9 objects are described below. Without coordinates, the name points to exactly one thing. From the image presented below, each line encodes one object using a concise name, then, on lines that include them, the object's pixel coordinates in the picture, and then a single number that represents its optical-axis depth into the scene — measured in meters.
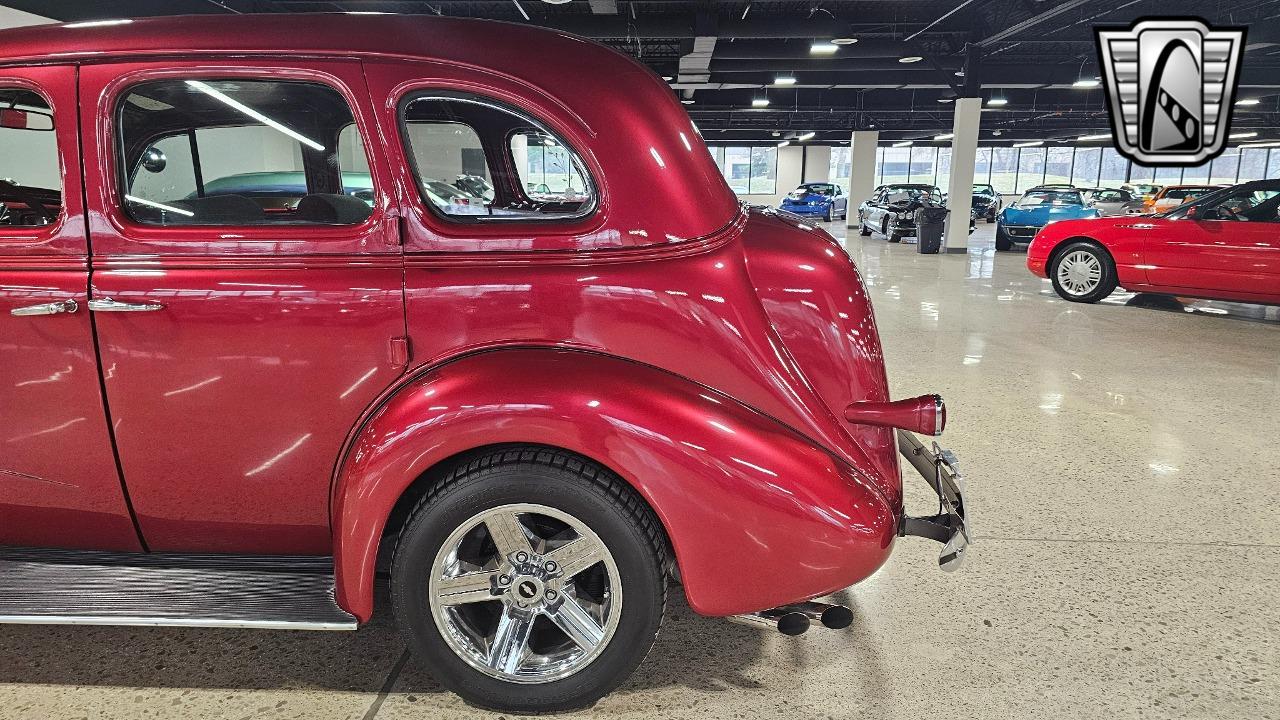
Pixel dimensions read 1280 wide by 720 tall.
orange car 17.52
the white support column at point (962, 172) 16.88
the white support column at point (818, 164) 40.25
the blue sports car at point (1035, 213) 15.58
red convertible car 7.48
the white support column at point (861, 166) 28.64
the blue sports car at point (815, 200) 29.84
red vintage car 1.95
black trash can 16.31
